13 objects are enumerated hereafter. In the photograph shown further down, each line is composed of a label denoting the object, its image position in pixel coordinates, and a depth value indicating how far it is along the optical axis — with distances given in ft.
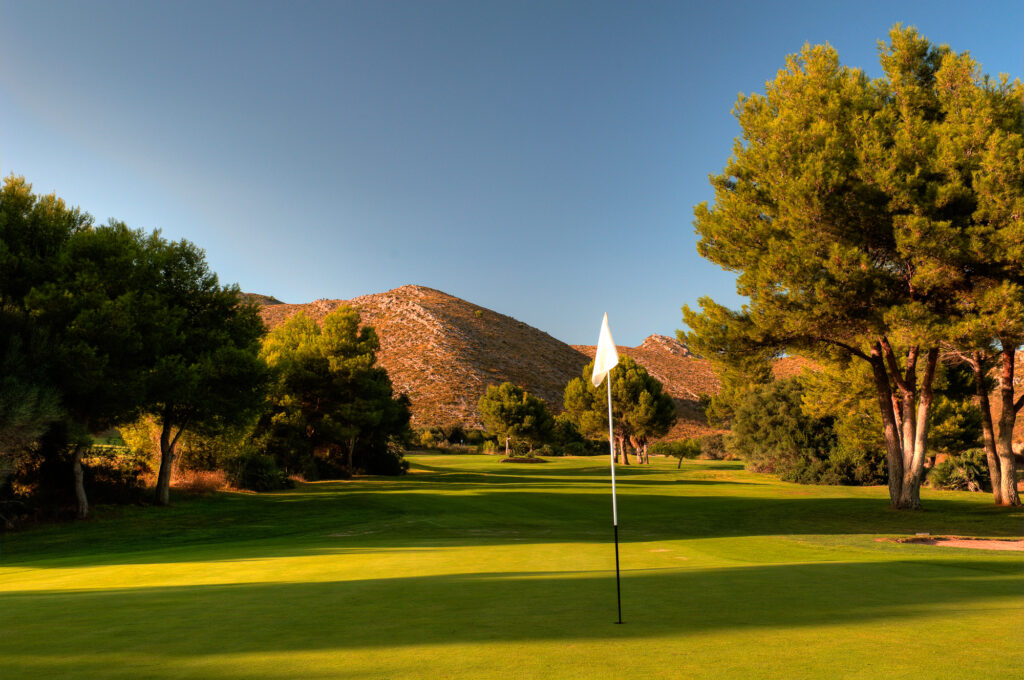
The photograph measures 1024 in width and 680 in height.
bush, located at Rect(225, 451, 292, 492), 109.29
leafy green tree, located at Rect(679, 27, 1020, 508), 63.36
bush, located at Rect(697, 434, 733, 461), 255.91
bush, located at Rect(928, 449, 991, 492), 107.65
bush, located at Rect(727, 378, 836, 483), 132.87
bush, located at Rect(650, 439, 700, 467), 190.76
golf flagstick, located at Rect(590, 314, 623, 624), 23.09
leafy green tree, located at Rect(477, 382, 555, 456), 220.84
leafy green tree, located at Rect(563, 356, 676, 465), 198.49
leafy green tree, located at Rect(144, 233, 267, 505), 78.38
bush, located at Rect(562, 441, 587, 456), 268.95
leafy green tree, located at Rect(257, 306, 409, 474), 132.05
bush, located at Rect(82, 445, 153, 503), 82.69
